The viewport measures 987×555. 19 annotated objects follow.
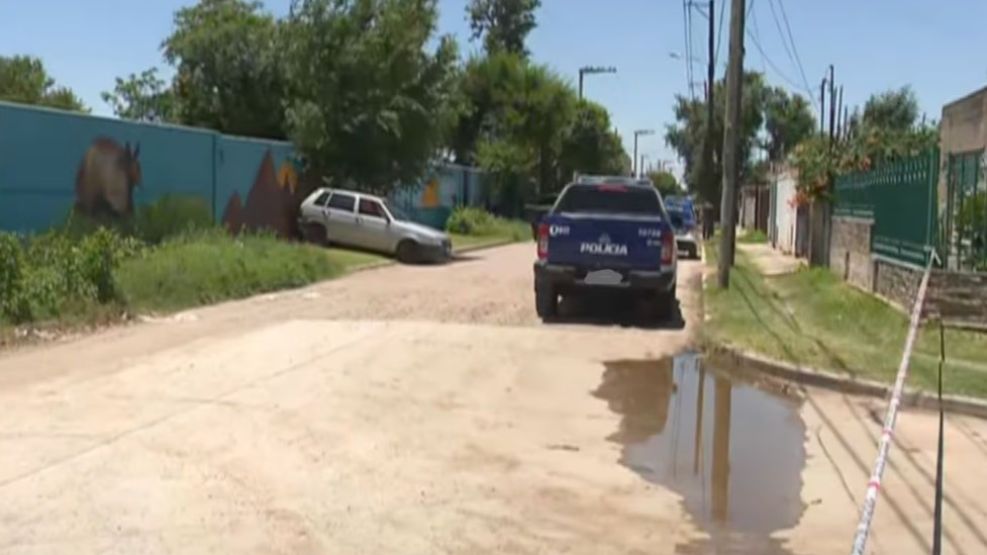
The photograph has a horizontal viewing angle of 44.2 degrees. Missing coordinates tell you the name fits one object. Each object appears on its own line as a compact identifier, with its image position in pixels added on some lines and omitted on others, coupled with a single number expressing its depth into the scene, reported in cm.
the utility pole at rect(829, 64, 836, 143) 4146
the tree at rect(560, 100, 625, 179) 6731
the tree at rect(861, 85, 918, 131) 6812
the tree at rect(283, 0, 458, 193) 3169
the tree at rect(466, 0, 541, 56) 8288
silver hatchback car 2920
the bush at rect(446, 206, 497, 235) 4503
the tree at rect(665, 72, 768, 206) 7256
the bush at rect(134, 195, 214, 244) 2262
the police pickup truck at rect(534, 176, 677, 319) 1697
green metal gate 1515
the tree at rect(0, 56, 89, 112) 5453
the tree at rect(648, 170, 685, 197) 13384
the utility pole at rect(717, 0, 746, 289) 2158
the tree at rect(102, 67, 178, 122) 4286
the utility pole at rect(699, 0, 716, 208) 4612
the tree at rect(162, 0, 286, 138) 3500
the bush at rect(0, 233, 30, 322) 1423
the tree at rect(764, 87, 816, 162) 8775
